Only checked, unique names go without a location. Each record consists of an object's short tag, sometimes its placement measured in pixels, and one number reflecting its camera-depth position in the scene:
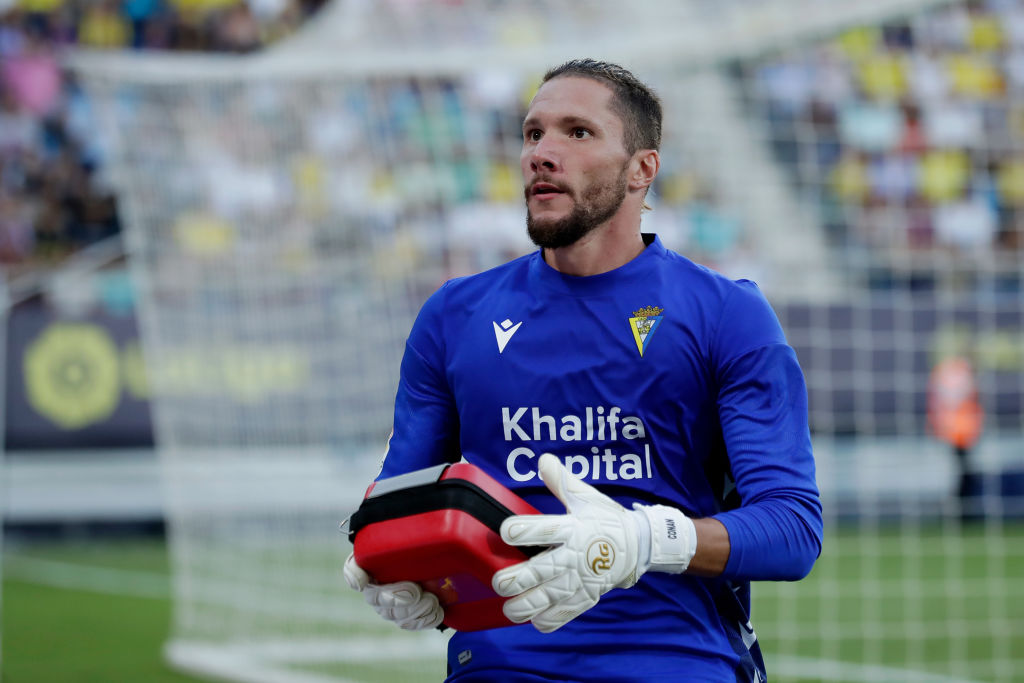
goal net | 14.76
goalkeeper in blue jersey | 5.36
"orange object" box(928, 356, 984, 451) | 25.45
